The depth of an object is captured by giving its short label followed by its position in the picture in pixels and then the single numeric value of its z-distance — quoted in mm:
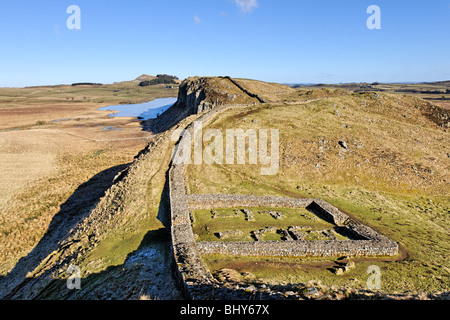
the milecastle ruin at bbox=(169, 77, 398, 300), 13766
